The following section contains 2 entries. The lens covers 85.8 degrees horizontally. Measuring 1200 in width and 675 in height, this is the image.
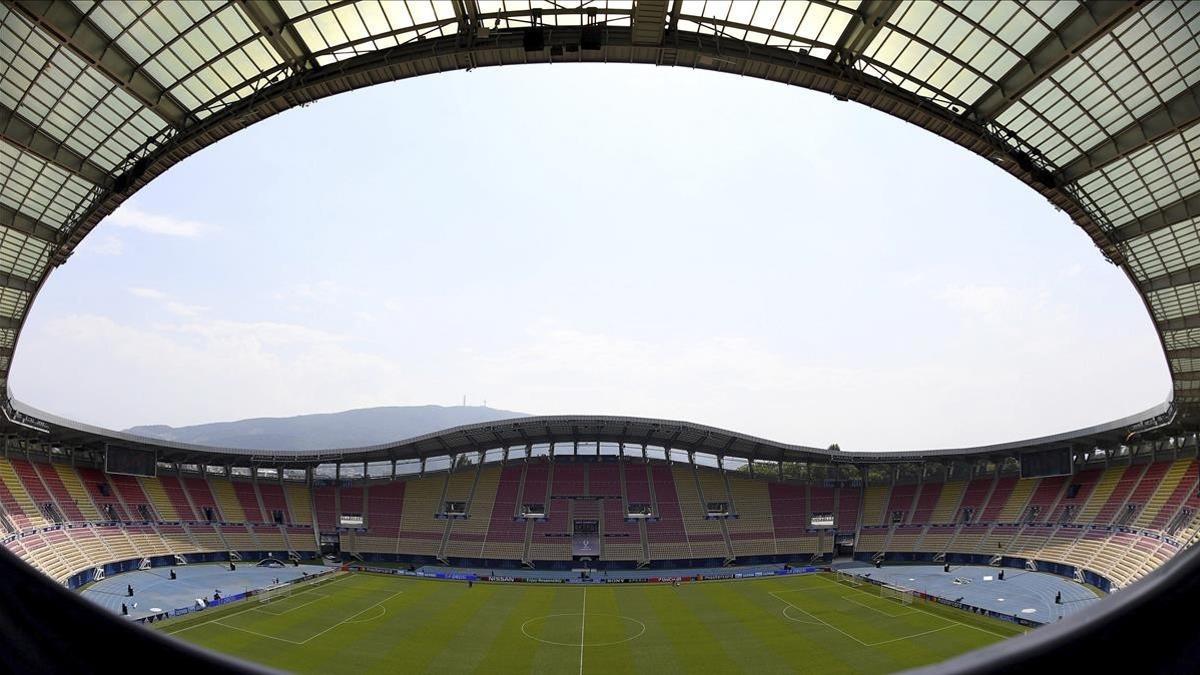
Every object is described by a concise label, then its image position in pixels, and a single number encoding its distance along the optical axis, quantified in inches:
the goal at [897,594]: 1706.1
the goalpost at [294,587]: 1729.8
